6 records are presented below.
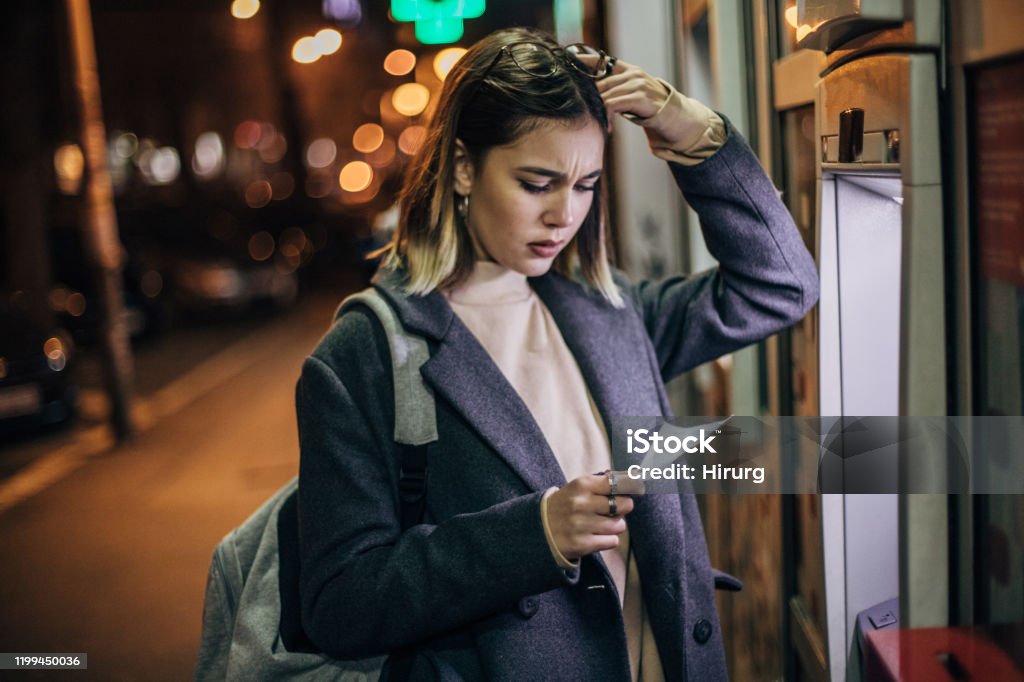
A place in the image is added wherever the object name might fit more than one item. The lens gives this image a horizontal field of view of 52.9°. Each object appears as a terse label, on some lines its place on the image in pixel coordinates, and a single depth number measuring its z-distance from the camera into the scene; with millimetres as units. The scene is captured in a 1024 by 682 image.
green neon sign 2672
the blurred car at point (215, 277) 15469
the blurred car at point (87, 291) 13344
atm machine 1604
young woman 1803
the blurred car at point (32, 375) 8383
